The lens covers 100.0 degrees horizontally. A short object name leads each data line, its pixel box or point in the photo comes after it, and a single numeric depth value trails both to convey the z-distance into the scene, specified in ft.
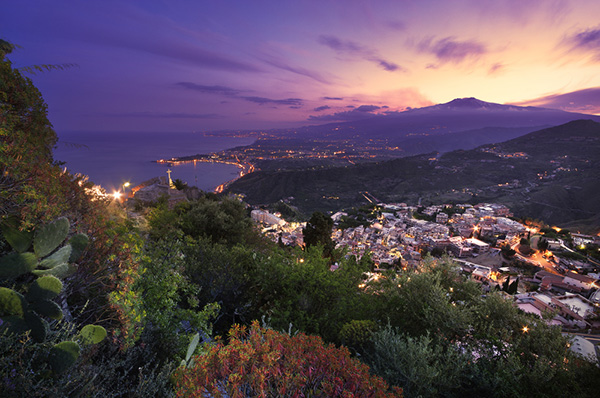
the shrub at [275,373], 6.77
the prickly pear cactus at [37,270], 7.55
